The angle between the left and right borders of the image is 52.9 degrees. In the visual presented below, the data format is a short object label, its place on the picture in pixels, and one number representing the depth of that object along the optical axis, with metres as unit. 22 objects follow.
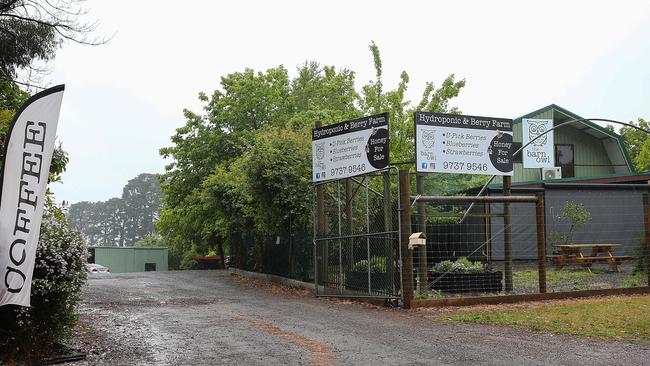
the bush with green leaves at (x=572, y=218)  20.75
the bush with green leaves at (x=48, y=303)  7.50
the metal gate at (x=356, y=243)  13.84
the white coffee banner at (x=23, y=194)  6.77
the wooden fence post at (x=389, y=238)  13.63
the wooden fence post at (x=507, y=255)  14.38
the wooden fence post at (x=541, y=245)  13.95
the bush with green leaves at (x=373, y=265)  14.21
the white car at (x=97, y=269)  35.02
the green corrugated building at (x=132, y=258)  53.09
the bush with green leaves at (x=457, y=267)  14.18
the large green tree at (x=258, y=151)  19.14
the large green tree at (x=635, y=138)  52.53
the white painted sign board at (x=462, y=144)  14.26
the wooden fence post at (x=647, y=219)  15.27
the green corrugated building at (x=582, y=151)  34.97
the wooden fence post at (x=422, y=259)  13.47
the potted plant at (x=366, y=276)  14.12
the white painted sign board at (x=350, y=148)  14.54
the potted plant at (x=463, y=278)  14.08
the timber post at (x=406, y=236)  13.05
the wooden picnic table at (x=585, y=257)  18.20
